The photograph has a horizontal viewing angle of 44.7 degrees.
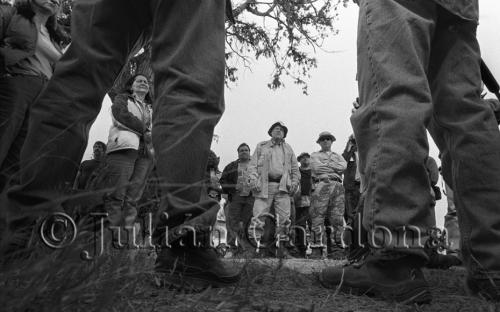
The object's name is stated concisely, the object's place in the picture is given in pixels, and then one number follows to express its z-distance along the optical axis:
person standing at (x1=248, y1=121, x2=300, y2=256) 9.30
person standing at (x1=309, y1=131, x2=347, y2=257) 9.98
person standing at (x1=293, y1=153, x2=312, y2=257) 10.64
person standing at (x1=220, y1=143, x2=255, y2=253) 9.42
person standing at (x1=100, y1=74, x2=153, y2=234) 6.03
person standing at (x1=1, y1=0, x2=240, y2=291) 1.81
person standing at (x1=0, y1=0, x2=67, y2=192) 3.34
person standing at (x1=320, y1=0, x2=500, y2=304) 1.99
